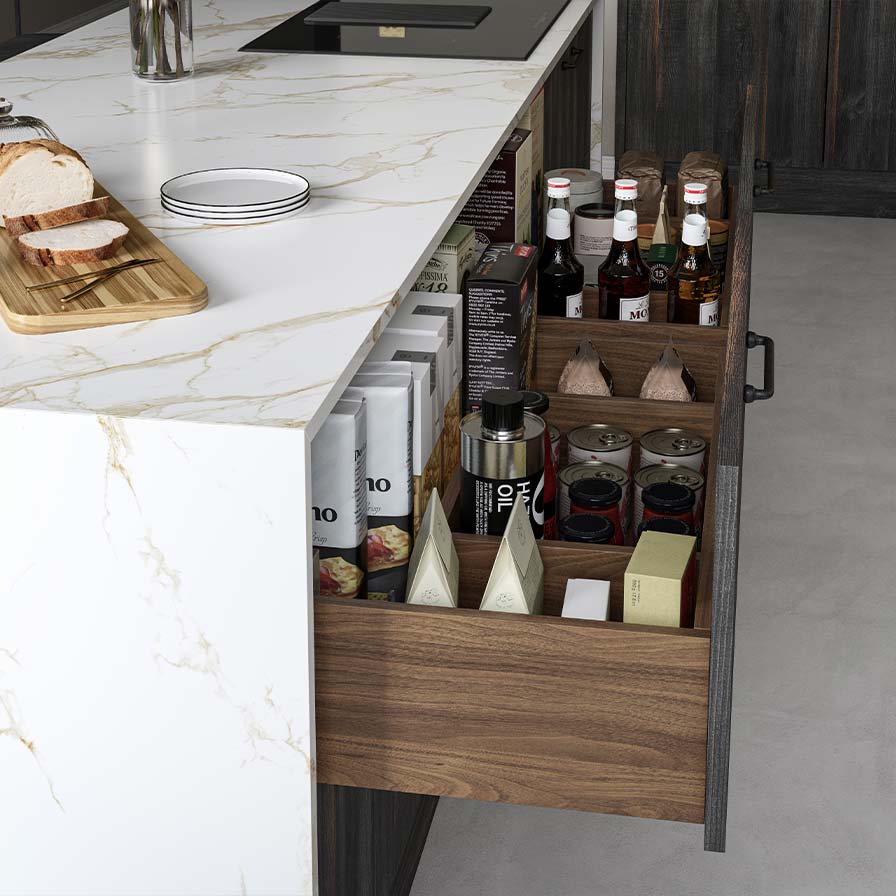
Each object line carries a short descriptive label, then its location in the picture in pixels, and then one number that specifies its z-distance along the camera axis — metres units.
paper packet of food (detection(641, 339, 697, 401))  3.26
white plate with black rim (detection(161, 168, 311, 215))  3.05
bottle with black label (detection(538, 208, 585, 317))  3.47
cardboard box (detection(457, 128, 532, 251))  3.53
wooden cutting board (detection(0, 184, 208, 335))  2.72
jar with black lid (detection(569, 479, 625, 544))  2.98
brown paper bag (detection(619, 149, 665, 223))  3.97
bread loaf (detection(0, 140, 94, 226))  2.87
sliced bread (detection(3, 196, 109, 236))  2.90
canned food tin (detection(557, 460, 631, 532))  3.06
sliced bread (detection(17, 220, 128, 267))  2.83
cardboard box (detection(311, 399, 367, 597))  2.69
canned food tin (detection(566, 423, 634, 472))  3.11
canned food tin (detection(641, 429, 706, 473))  3.09
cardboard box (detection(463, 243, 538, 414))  3.15
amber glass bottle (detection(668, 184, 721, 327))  3.45
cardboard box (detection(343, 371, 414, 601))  2.79
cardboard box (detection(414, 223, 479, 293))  3.18
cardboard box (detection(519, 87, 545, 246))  3.80
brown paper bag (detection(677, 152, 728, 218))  3.86
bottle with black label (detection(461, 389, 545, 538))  2.89
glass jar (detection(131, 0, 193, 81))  3.74
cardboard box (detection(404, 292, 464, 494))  3.05
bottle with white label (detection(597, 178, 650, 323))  3.43
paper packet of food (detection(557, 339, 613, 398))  3.31
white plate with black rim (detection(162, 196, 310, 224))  3.04
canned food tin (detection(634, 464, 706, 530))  3.04
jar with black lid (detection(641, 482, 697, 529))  2.96
